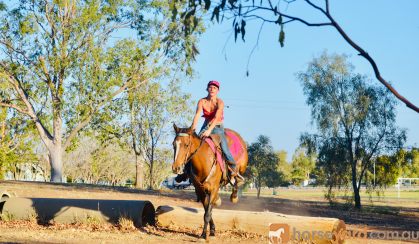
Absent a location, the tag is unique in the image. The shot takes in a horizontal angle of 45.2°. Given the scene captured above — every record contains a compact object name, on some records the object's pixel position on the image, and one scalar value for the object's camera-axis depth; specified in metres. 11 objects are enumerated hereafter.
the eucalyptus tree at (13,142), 46.45
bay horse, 10.80
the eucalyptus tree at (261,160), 43.72
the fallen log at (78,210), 13.76
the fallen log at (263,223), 11.42
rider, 12.10
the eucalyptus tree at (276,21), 4.78
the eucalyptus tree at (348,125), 34.91
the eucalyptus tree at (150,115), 43.84
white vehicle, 104.97
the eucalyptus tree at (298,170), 120.80
